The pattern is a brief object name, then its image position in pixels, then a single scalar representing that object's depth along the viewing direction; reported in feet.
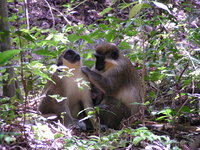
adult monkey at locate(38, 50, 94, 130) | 31.89
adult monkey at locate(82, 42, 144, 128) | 36.94
